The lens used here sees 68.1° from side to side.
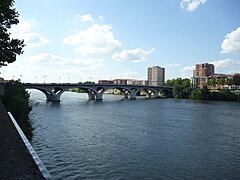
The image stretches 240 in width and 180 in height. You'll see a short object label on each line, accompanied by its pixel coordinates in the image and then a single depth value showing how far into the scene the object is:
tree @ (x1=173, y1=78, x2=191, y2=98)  79.87
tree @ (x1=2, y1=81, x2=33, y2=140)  16.00
